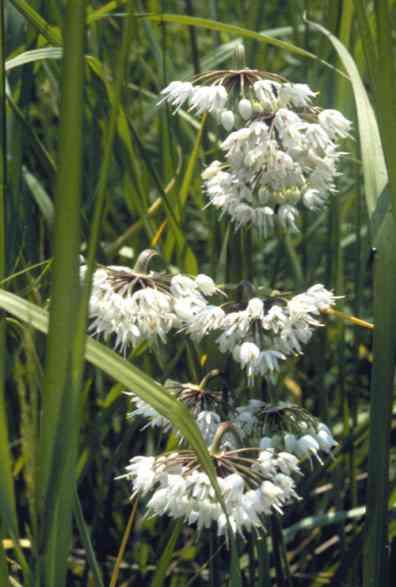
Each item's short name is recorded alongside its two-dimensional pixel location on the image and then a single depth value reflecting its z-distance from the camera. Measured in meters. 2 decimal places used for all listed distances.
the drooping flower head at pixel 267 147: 0.43
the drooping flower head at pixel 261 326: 0.43
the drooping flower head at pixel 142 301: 0.43
